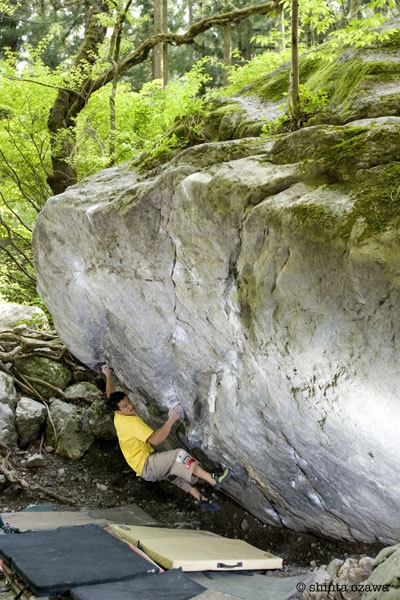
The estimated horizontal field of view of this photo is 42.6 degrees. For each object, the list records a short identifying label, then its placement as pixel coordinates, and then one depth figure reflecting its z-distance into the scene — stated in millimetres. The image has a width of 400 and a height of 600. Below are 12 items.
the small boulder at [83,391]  9610
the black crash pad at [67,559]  3680
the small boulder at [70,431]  8633
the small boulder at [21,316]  10906
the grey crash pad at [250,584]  3998
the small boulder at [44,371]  9727
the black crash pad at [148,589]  3547
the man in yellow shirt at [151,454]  6234
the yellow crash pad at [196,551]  4379
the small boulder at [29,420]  8773
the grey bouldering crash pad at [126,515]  6445
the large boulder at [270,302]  3748
